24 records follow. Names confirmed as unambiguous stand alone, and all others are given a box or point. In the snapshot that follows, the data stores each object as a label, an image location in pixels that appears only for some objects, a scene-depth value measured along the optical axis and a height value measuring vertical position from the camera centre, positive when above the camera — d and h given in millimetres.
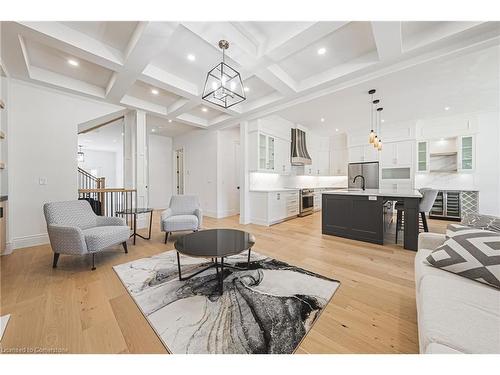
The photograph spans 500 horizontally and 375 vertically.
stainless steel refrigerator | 6320 +382
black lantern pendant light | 2273 +1719
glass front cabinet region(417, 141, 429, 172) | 5574 +825
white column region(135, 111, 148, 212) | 4387 +527
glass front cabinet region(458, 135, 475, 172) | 5023 +817
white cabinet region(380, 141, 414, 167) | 5711 +924
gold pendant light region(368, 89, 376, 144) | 3520 +1357
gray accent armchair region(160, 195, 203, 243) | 3344 -589
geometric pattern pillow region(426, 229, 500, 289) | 1176 -474
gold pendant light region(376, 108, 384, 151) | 4165 +1808
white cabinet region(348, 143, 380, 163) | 6324 +1034
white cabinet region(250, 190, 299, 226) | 4773 -579
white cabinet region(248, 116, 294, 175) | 4969 +1076
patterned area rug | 1313 -1050
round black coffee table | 1795 -624
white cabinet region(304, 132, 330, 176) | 6832 +1128
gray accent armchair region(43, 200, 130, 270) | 2312 -614
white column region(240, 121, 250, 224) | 5043 +214
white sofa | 796 -634
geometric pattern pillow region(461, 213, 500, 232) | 1499 -310
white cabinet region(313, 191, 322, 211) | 6818 -594
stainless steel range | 5953 -552
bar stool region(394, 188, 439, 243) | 3390 -320
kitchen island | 3006 -546
